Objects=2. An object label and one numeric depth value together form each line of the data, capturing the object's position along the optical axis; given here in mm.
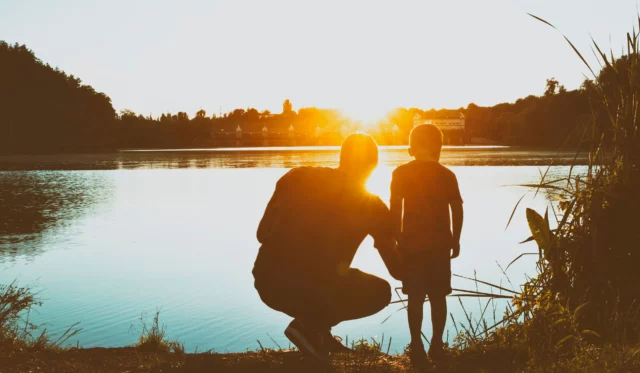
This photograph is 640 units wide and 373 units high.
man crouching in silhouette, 3559
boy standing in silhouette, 3783
